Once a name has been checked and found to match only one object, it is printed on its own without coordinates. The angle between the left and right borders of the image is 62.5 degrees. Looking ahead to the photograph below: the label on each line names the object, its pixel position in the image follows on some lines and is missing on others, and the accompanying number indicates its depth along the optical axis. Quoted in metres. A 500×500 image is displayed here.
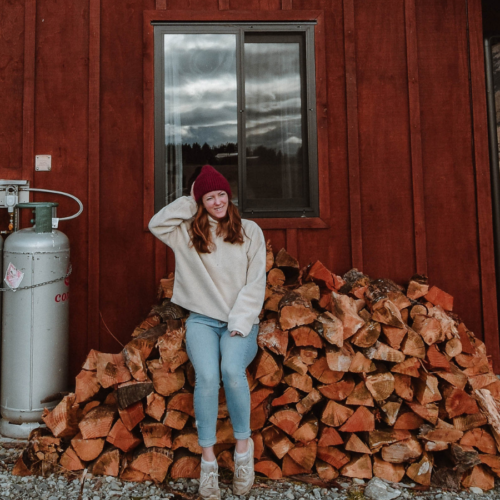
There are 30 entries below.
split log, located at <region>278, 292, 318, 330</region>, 2.44
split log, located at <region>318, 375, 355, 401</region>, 2.38
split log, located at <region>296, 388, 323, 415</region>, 2.39
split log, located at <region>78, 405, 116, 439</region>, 2.36
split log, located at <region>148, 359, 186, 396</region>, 2.39
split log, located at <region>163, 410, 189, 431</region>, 2.38
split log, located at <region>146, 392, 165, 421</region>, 2.37
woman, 2.19
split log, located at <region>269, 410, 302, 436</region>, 2.36
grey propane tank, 2.87
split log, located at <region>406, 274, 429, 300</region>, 3.03
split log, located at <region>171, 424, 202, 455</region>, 2.39
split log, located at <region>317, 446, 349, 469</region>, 2.39
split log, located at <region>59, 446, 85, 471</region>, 2.40
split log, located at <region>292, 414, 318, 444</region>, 2.37
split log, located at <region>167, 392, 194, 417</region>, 2.39
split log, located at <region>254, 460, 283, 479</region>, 2.39
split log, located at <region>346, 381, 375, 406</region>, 2.36
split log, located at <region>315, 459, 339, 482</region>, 2.39
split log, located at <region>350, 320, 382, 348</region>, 2.43
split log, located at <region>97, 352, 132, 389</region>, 2.41
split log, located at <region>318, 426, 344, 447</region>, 2.38
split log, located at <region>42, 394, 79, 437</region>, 2.46
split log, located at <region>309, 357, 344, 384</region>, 2.40
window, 3.53
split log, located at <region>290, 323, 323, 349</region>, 2.42
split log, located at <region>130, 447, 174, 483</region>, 2.35
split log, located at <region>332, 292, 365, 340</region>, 2.43
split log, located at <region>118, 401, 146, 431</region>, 2.37
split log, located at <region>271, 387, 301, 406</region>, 2.39
